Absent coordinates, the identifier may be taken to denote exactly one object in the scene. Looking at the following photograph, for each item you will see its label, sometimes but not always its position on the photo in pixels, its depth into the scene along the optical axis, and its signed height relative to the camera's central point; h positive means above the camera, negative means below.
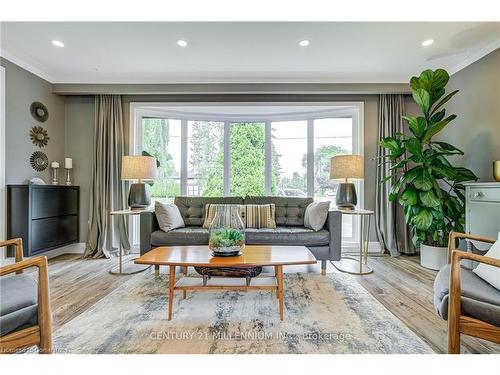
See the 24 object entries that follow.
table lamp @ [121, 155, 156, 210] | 3.14 +0.19
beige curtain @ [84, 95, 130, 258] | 3.73 +0.18
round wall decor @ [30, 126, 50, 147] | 3.36 +0.73
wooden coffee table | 1.85 -0.51
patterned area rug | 1.54 -0.93
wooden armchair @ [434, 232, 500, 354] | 1.23 -0.58
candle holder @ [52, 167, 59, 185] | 3.70 +0.21
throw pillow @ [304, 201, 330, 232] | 3.05 -0.29
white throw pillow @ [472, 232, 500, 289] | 1.43 -0.46
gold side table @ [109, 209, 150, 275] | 2.95 -0.94
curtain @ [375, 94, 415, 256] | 3.73 -0.11
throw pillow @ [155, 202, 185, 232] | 3.05 -0.32
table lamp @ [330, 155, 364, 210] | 3.08 +0.21
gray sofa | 2.95 -0.53
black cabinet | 2.98 -0.31
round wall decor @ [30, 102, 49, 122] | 3.37 +1.06
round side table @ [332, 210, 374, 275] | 2.96 -0.92
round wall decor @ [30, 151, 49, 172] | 3.36 +0.39
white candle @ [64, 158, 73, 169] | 3.71 +0.39
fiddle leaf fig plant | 2.86 +0.19
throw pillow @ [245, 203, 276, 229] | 3.30 -0.33
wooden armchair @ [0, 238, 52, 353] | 1.13 -0.57
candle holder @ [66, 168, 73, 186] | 3.77 +0.20
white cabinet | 2.15 -0.16
